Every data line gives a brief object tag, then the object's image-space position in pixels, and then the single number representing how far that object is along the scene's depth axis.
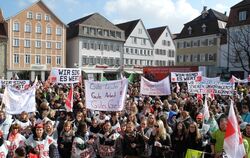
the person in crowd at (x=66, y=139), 5.68
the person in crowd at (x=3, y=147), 5.02
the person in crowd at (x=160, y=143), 5.49
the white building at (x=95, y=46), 44.45
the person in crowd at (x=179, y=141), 5.41
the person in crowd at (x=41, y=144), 4.92
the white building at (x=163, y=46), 52.03
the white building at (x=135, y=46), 49.01
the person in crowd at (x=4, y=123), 6.36
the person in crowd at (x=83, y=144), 5.46
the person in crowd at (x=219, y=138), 5.03
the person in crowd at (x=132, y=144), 5.64
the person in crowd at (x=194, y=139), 5.33
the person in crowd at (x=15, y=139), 5.22
